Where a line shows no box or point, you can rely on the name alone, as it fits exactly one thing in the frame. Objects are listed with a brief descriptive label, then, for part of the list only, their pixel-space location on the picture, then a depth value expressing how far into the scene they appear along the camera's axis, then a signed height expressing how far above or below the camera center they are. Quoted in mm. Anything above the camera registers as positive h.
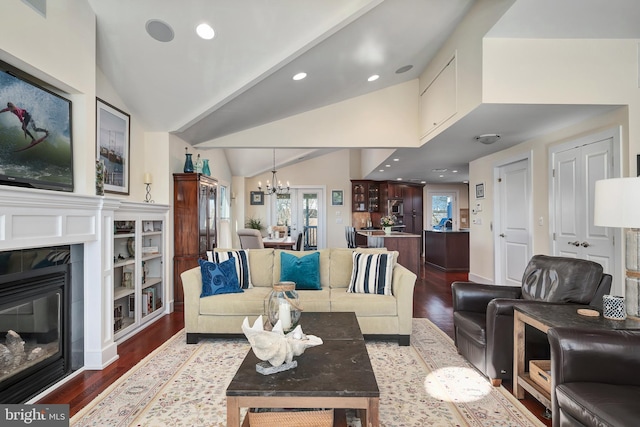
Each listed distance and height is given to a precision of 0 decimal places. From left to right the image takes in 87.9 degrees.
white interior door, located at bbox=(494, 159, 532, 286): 4648 -108
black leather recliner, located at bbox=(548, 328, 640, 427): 1491 -725
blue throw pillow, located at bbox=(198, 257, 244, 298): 3250 -625
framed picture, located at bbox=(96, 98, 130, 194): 3396 +783
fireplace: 2113 -766
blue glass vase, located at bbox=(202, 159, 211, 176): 5102 +756
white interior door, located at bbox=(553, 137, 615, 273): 3328 +136
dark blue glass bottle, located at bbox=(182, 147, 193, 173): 4660 +730
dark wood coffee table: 1467 -770
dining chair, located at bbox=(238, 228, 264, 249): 5273 -361
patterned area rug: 1970 -1204
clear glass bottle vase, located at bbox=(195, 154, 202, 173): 4944 +764
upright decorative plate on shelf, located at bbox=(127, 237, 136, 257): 3619 -317
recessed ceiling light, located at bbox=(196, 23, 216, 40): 2976 +1689
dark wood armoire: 4484 -99
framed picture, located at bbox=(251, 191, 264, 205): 9586 +499
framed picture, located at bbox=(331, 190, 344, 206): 9695 +491
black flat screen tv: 2113 +574
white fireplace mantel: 1996 -101
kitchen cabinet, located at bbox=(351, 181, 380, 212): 9664 +578
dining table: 6319 -507
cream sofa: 3096 -866
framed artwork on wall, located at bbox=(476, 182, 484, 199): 5767 +430
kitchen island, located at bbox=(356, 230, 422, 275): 5766 -536
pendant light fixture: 8661 +939
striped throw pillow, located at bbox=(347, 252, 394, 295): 3312 -597
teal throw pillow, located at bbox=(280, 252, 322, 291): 3496 -582
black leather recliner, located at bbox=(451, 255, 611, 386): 2281 -651
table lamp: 1794 +49
